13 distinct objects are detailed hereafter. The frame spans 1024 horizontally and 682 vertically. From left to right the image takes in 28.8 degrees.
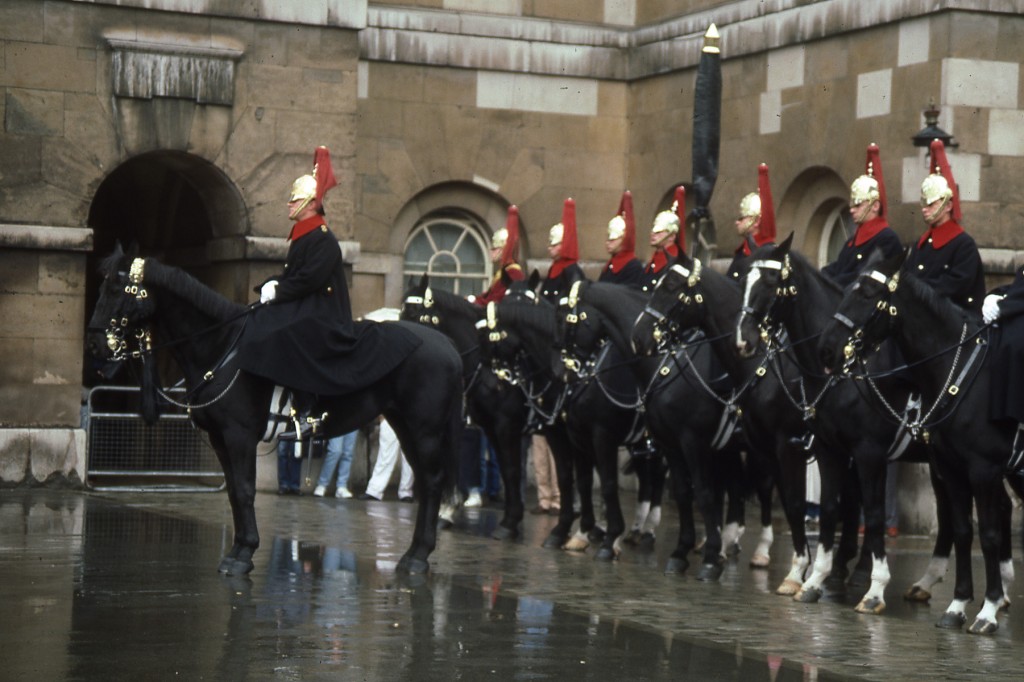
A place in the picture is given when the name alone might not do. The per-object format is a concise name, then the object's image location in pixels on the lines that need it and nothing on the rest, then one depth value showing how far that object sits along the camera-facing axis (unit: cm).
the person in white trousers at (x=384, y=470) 2072
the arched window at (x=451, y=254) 2364
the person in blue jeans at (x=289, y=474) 2102
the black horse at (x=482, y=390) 1727
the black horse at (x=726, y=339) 1380
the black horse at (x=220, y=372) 1352
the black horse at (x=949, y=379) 1191
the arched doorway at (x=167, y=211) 2100
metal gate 2066
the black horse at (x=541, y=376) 1644
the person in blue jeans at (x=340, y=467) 2084
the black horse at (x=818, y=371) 1286
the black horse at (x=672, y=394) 1476
